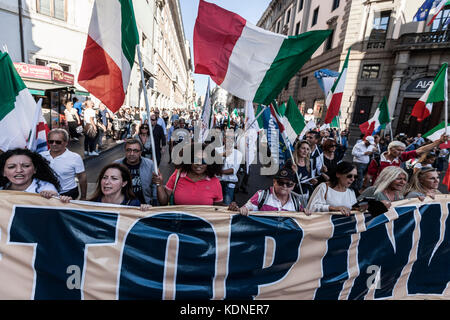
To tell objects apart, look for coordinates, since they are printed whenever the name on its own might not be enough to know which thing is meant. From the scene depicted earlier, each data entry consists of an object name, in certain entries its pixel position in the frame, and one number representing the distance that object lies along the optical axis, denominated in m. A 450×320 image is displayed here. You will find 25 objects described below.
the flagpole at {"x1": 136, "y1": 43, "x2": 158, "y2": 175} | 2.32
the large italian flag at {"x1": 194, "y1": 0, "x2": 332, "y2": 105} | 2.57
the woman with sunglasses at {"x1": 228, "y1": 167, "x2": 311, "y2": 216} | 2.41
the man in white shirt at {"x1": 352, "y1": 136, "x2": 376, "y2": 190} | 6.18
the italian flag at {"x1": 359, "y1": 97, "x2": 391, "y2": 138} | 7.79
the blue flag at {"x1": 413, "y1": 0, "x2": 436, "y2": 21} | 8.67
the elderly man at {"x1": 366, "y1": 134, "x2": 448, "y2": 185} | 4.41
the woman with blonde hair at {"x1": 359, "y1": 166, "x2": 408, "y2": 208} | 2.65
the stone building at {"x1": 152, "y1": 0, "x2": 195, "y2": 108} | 25.59
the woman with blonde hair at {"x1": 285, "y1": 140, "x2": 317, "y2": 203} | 3.77
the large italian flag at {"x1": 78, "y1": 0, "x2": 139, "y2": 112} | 2.44
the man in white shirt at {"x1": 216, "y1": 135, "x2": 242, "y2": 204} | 4.17
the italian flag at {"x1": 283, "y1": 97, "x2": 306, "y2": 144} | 5.34
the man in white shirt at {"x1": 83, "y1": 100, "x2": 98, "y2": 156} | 6.97
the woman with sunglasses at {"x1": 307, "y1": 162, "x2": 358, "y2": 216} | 2.57
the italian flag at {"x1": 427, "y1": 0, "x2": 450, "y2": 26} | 7.58
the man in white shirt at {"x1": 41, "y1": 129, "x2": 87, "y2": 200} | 2.75
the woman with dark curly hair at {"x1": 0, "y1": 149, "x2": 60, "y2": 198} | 2.13
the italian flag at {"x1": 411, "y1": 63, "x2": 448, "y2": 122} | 4.89
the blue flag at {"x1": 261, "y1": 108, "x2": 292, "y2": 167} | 5.14
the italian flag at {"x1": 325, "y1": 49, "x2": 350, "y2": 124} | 5.16
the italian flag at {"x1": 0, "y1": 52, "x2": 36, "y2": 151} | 2.75
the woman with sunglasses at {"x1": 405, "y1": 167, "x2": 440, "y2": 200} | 2.77
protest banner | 1.93
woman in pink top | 2.46
